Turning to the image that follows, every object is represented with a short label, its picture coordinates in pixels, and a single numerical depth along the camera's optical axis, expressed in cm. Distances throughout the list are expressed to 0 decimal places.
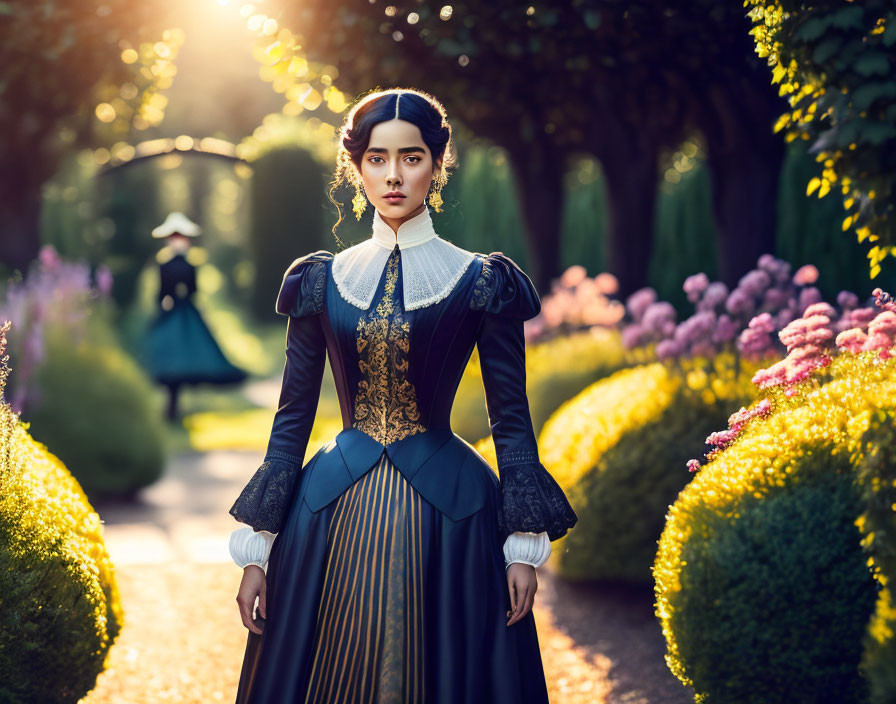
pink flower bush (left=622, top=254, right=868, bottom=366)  544
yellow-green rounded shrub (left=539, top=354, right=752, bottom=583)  602
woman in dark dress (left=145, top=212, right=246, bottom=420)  1346
